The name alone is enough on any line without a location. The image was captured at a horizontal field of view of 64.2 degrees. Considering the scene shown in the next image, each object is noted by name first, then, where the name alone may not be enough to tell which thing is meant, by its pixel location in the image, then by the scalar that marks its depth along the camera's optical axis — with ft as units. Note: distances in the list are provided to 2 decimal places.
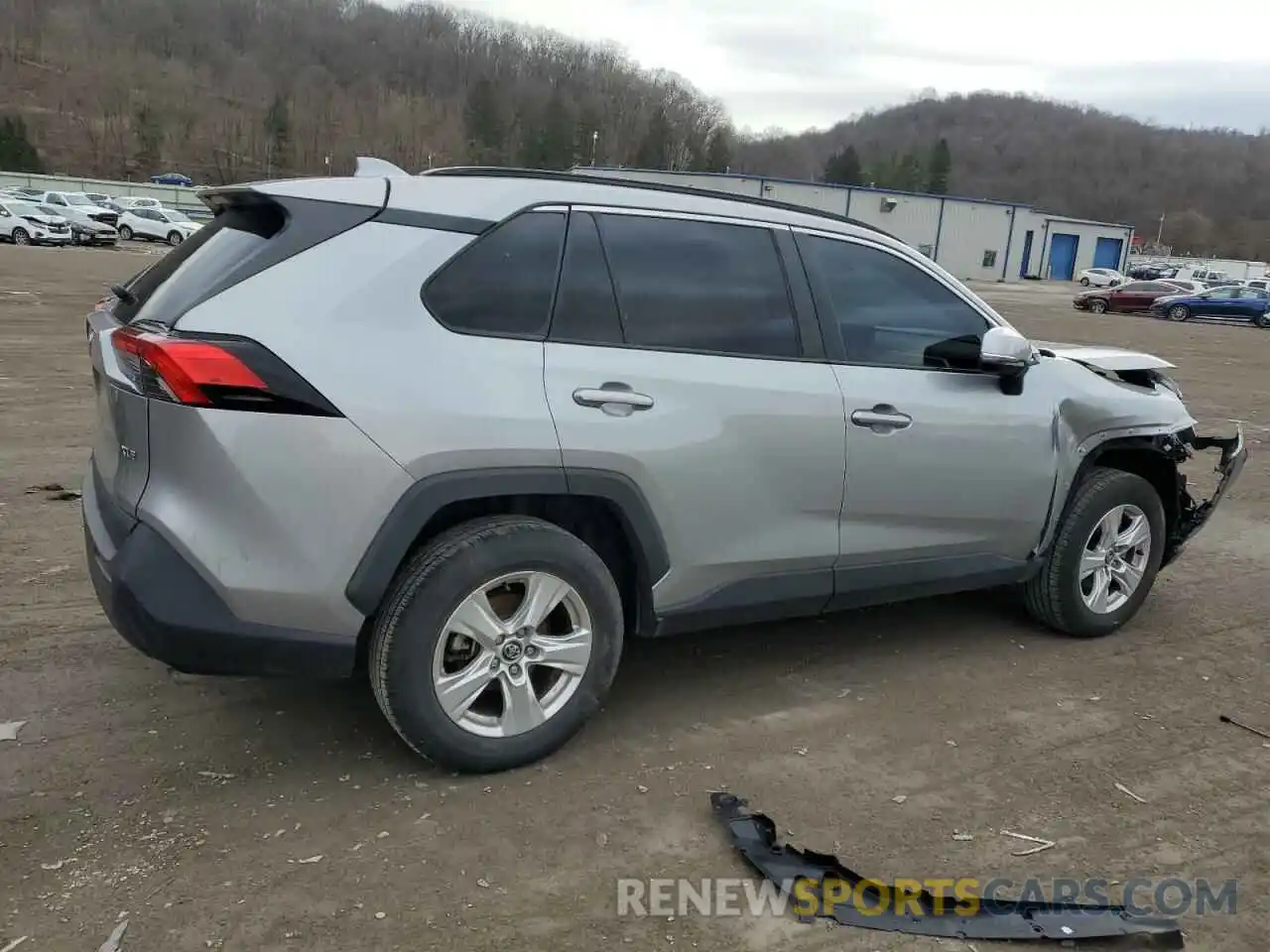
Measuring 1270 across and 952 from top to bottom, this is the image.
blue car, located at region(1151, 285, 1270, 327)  115.14
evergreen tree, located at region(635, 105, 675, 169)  428.56
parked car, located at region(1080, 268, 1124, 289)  222.07
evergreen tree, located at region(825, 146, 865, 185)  413.80
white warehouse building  216.13
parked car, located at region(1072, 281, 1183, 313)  126.11
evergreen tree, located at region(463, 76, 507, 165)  412.98
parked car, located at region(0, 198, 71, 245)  109.29
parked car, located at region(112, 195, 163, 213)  142.51
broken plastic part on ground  8.81
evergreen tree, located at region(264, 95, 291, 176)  410.10
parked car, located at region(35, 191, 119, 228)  117.80
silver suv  9.31
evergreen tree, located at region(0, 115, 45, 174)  278.05
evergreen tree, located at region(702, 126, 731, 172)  413.28
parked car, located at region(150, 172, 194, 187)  277.07
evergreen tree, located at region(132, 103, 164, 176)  359.66
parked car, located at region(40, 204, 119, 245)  113.09
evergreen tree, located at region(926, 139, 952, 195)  407.85
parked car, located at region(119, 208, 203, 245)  134.31
